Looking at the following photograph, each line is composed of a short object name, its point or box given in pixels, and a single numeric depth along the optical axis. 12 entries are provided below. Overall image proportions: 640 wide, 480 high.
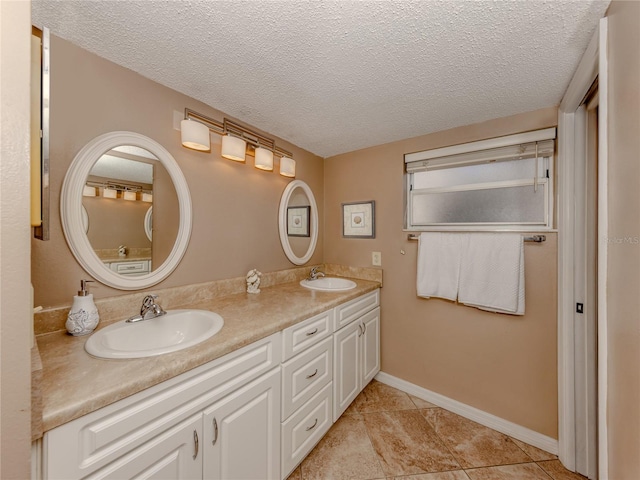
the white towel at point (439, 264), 1.77
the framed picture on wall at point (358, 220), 2.20
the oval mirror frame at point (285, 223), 2.05
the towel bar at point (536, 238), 1.50
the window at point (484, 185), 1.55
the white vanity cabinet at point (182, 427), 0.63
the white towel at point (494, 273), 1.54
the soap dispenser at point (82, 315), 0.98
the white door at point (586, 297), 1.31
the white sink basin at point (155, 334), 0.84
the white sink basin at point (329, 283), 1.98
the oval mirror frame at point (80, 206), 1.05
